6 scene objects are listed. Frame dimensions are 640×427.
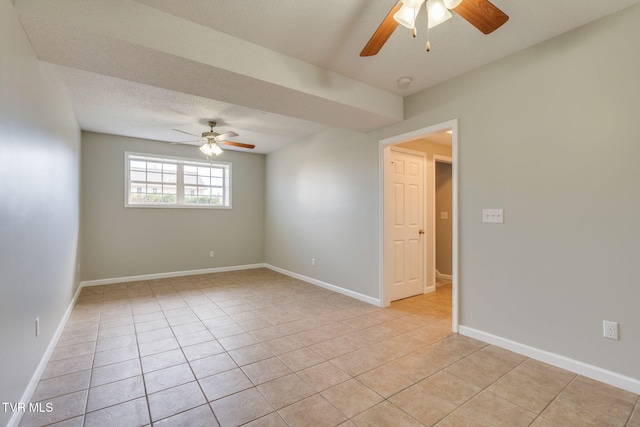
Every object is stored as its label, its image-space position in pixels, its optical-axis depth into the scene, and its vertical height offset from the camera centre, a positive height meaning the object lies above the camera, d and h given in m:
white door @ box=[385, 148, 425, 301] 4.06 -0.10
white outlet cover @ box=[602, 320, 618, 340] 2.07 -0.81
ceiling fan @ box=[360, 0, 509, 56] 1.55 +1.13
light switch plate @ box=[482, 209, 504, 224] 2.68 +0.01
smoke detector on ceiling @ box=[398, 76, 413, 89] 3.05 +1.44
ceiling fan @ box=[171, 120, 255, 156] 4.40 +1.19
